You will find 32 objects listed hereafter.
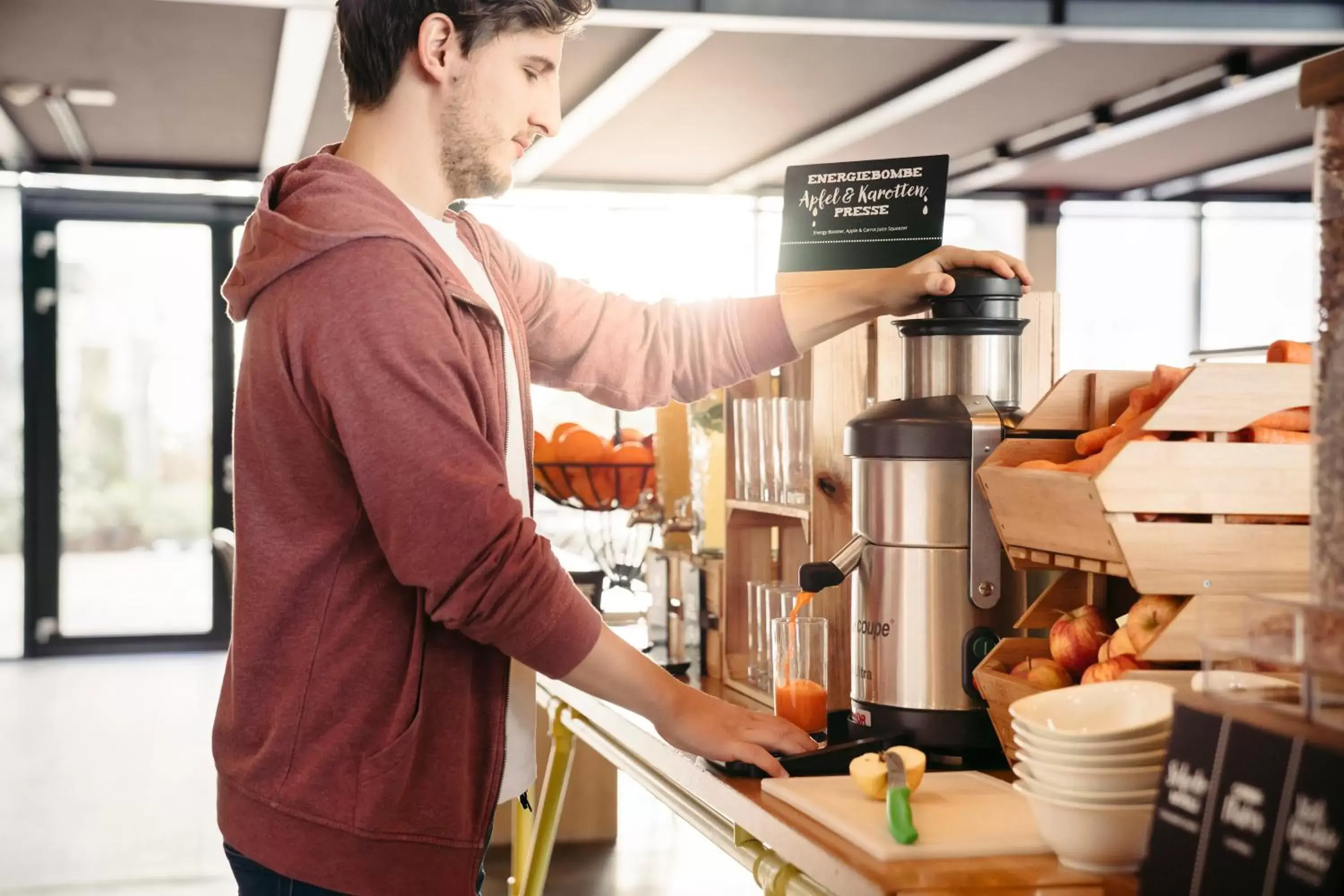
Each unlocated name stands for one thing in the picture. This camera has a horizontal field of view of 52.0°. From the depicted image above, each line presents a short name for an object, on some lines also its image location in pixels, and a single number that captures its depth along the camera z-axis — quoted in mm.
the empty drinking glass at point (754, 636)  2135
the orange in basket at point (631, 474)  3230
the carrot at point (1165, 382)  1391
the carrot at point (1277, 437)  1296
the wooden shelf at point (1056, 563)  1312
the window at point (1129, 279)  9109
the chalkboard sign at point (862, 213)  1917
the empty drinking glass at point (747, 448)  2217
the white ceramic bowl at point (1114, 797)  1092
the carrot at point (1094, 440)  1432
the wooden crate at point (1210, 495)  1270
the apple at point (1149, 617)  1279
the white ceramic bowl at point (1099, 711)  1088
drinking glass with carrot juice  1709
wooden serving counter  1111
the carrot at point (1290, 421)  1311
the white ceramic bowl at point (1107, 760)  1088
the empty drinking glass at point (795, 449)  2061
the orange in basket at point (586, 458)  3211
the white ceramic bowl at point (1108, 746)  1082
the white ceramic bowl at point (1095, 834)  1100
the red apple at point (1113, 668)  1312
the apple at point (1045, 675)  1419
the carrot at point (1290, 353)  1354
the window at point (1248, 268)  9148
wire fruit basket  3215
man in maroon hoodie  1292
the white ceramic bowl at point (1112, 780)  1091
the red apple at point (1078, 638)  1438
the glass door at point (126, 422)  8125
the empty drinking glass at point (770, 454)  2152
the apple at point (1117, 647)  1315
